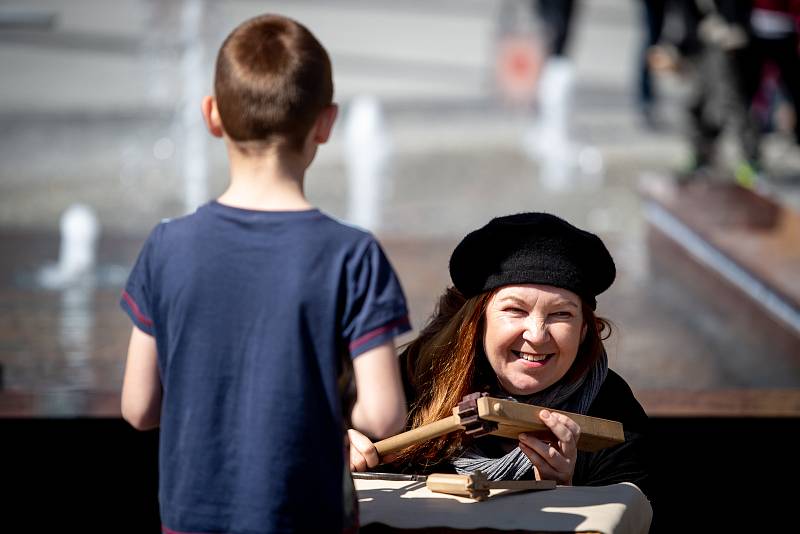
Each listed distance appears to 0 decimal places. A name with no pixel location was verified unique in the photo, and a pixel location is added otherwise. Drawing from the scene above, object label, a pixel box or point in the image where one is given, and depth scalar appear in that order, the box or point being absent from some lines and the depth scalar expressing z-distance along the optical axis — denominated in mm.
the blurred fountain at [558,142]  17875
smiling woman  4367
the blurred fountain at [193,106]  17656
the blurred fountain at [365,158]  15875
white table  3910
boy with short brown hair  3420
